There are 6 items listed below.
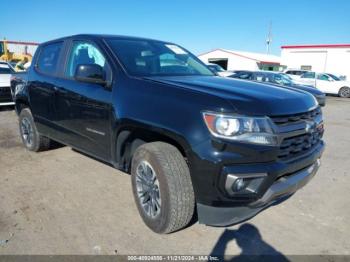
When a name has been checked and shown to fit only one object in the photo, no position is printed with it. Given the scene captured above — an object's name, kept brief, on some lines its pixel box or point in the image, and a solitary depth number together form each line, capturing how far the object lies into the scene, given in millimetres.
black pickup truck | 2516
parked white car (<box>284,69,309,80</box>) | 23662
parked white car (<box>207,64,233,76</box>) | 18691
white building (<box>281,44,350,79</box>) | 35000
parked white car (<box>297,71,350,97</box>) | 21625
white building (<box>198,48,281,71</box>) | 42625
